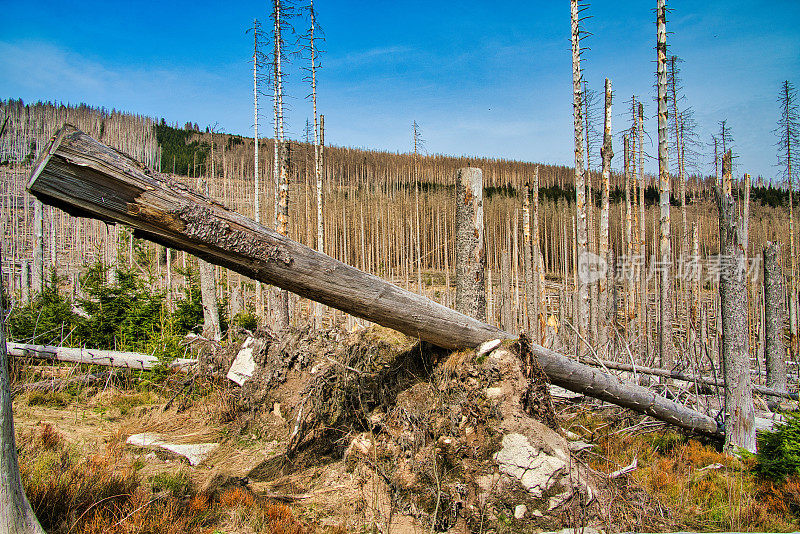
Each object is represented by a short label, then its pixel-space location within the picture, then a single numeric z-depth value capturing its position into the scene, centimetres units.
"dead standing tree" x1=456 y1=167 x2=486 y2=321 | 475
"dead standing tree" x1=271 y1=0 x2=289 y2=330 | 954
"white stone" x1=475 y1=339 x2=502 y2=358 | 378
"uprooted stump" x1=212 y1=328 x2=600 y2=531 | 324
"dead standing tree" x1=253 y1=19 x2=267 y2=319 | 1289
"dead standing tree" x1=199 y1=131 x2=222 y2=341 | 803
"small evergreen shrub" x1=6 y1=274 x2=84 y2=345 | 783
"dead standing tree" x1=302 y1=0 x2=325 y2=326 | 1277
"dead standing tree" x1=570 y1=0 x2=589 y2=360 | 995
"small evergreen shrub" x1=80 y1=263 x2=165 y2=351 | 799
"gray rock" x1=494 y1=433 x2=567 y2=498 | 323
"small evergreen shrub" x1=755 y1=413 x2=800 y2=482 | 417
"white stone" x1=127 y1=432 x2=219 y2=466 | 484
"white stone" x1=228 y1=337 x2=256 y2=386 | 623
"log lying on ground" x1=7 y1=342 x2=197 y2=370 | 712
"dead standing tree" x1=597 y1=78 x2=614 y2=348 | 1039
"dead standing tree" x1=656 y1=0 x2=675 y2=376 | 901
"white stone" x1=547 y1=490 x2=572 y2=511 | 318
